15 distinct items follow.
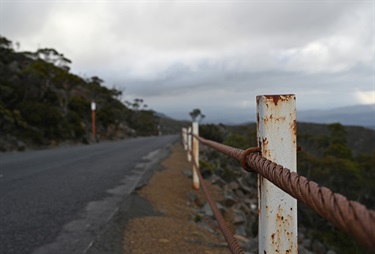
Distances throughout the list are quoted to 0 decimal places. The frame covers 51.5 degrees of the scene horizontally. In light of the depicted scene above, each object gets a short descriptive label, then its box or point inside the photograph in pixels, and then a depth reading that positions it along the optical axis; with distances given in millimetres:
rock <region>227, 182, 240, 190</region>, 10609
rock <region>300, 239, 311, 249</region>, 11731
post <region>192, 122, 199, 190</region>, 6103
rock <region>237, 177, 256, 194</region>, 11666
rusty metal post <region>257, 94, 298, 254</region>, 1453
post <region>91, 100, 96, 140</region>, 28433
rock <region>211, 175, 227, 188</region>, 9052
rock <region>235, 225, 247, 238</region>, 5858
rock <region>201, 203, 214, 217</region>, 5770
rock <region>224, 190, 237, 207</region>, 7470
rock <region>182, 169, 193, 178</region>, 8633
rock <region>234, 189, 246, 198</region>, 10622
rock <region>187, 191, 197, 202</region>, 6467
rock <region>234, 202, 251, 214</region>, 8117
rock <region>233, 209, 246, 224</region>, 6500
